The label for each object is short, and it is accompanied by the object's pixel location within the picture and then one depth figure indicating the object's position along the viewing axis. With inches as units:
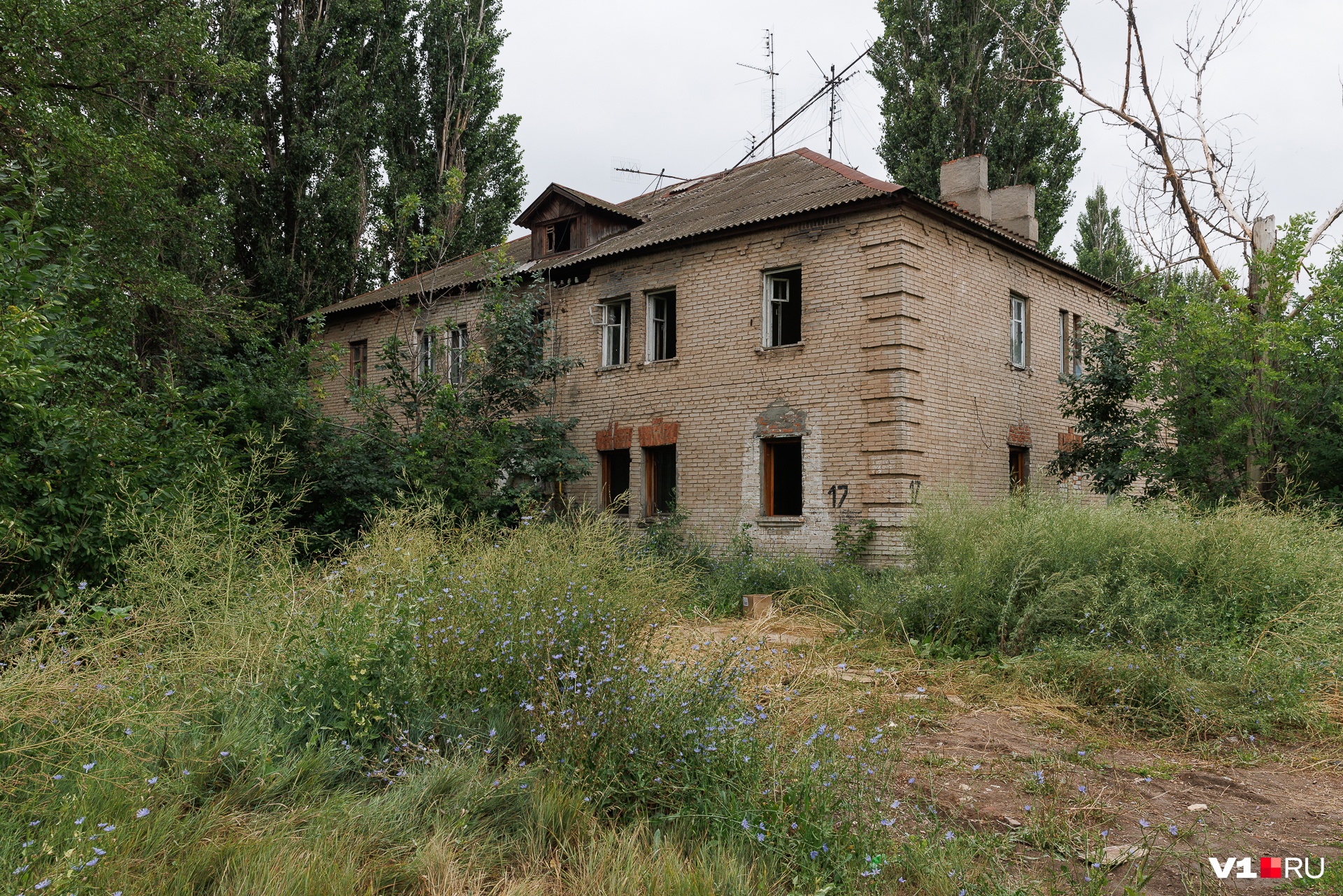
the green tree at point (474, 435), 496.4
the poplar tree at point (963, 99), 839.1
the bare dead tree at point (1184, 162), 538.3
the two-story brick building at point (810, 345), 499.2
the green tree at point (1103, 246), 1109.7
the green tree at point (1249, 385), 449.1
